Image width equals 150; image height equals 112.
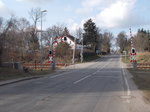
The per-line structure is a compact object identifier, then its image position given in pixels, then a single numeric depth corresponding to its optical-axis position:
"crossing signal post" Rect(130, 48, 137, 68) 30.22
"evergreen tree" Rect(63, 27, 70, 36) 106.39
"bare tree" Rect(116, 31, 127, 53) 150.35
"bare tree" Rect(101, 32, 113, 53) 153.12
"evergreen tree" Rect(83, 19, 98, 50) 112.12
